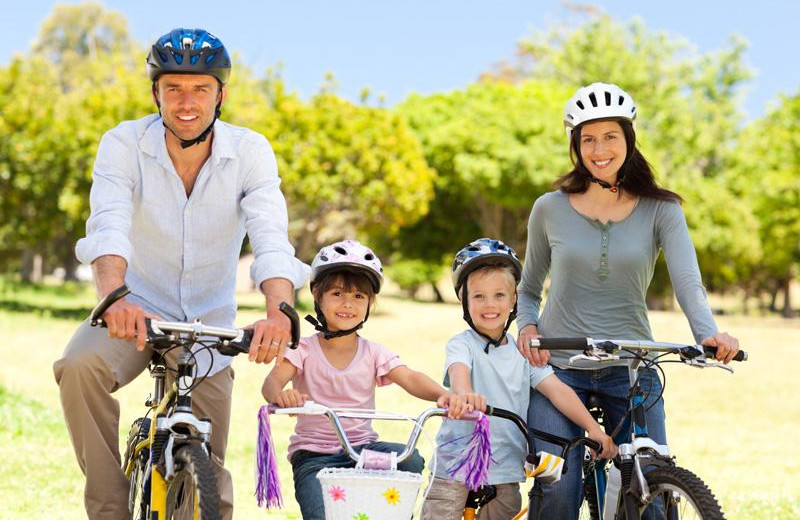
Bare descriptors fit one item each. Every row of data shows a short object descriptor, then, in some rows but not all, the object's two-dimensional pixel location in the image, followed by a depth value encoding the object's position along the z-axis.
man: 4.13
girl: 4.39
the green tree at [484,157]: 36.19
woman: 4.63
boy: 4.56
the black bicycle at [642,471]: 3.77
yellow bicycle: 3.50
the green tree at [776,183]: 34.88
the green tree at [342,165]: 28.41
